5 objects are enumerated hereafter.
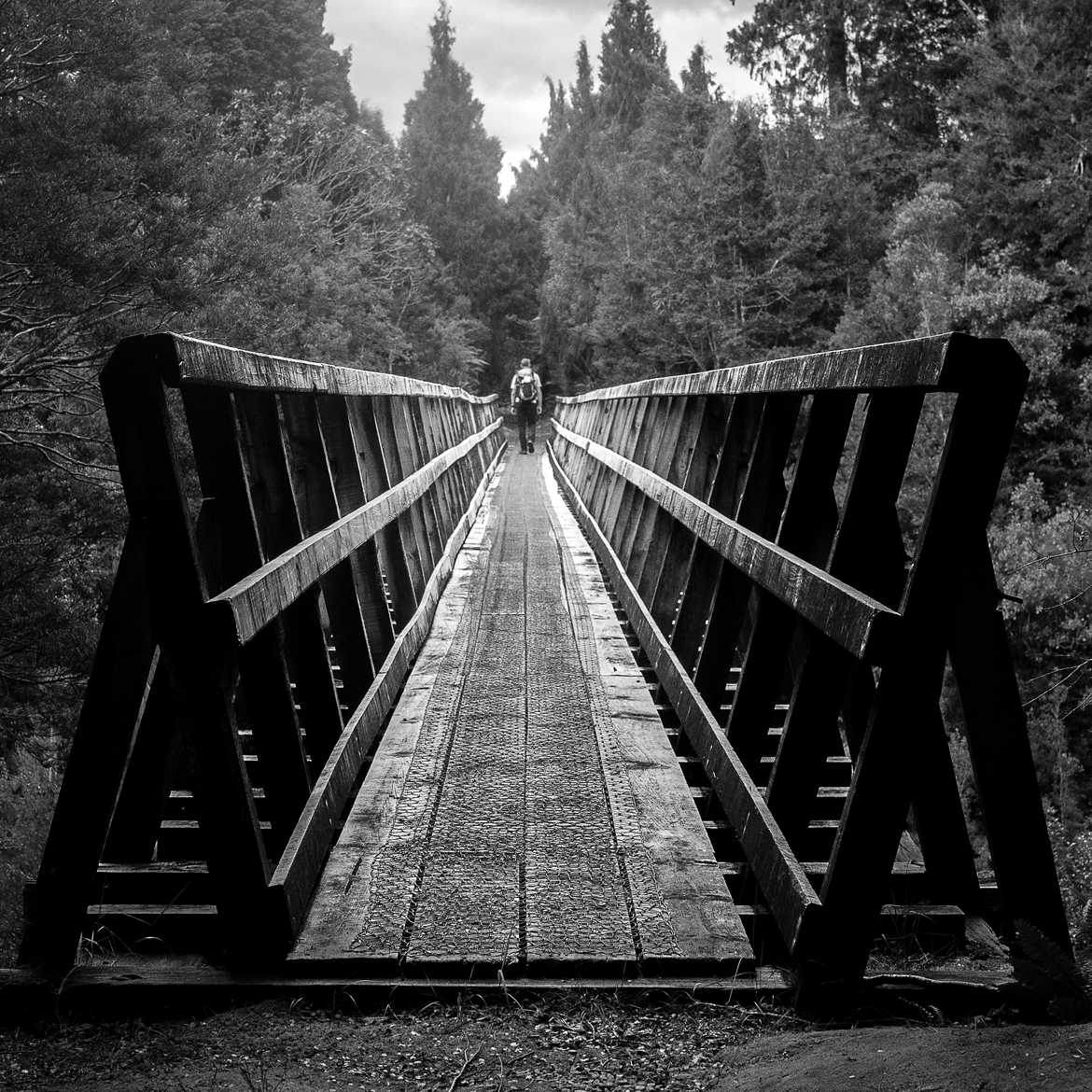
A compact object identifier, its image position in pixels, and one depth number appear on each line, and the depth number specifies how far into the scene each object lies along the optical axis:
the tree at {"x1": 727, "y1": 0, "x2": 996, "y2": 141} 37.38
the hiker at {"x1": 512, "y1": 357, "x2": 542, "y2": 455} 25.76
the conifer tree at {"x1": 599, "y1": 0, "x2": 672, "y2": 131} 67.88
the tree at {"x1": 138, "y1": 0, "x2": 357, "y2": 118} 31.17
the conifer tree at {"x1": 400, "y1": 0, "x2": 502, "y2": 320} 63.19
